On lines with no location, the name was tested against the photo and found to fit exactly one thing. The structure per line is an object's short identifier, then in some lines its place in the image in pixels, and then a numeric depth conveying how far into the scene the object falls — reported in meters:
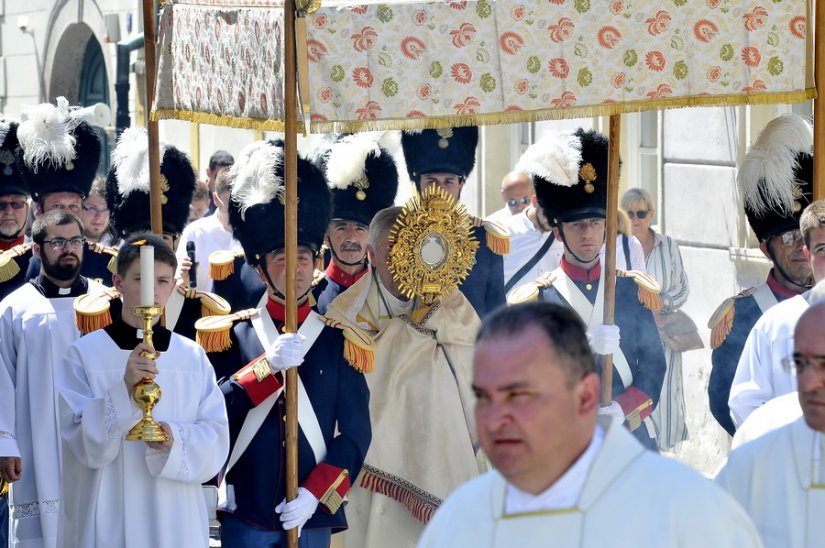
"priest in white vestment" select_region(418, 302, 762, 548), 6.32
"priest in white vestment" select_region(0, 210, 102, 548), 14.27
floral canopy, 12.42
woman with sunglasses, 17.19
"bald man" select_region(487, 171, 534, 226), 19.89
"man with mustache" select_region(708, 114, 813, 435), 13.55
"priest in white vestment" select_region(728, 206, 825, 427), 11.74
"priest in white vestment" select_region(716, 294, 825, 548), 7.84
